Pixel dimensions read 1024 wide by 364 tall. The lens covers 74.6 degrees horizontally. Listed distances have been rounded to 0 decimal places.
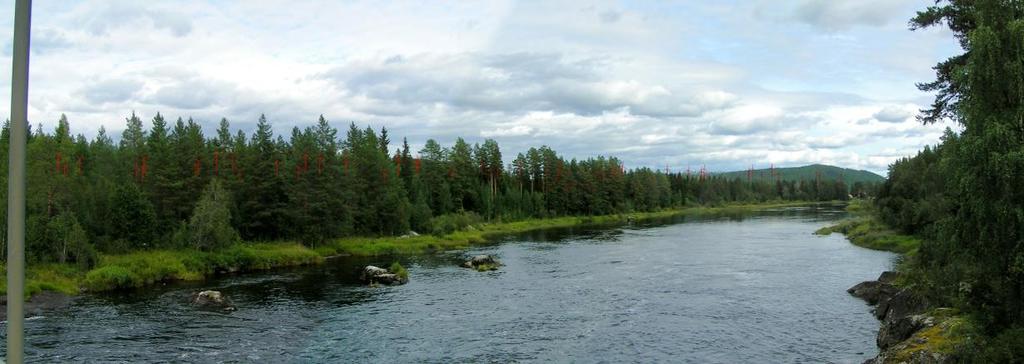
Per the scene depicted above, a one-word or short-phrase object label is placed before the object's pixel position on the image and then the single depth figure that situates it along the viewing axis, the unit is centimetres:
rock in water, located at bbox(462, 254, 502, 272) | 5994
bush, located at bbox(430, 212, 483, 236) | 9535
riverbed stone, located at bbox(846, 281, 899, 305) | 3881
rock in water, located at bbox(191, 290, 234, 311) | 4000
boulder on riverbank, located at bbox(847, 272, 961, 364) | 2220
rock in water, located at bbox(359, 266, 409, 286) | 5112
